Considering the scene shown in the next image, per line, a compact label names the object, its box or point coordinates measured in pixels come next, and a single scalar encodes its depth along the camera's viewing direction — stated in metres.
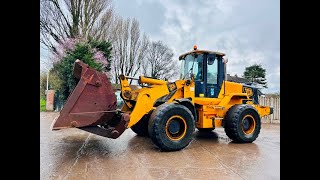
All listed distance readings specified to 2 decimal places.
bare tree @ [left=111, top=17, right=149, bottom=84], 19.33
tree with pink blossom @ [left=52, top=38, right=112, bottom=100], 14.66
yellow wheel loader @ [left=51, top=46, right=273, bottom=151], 4.73
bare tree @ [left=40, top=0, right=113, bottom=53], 15.73
